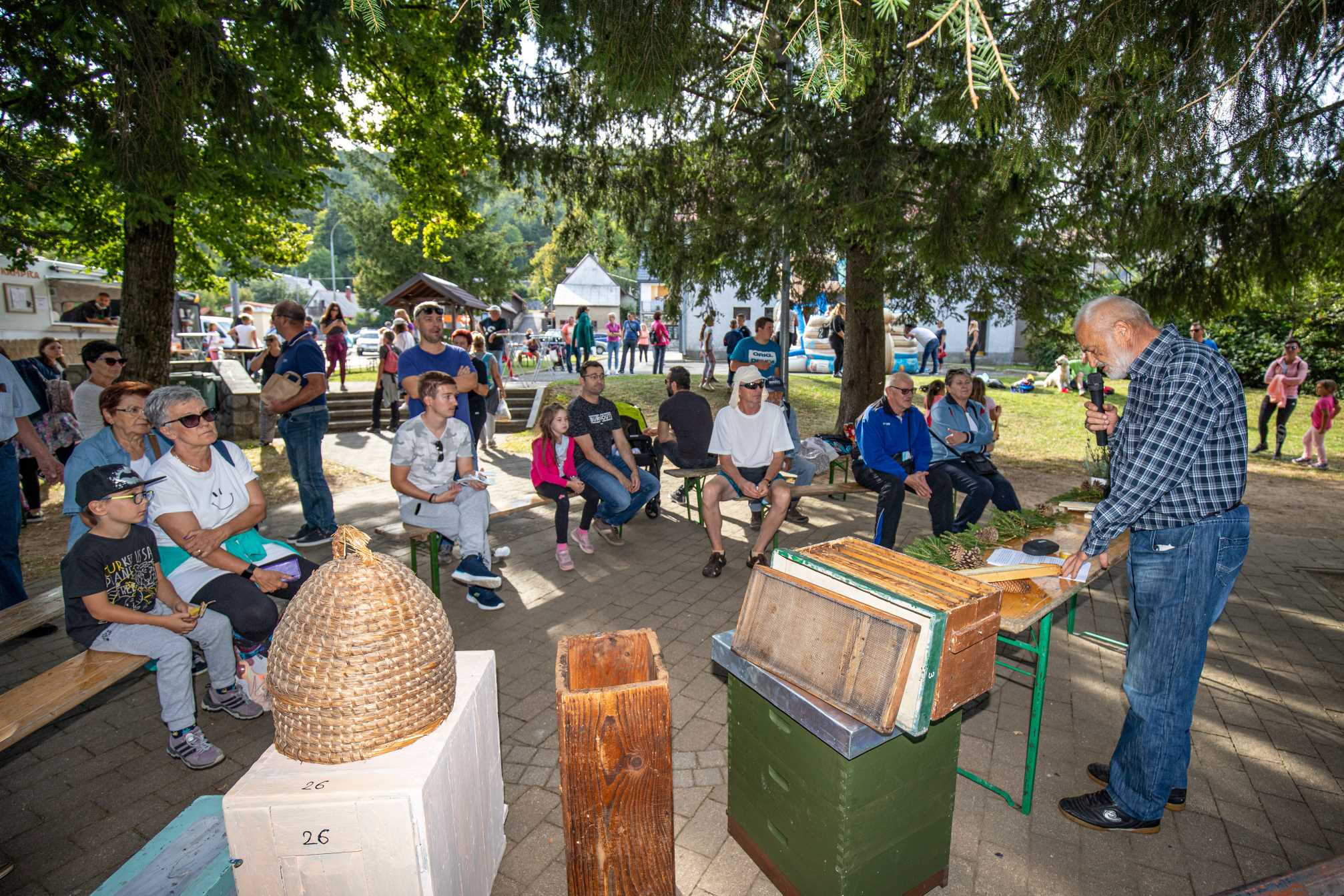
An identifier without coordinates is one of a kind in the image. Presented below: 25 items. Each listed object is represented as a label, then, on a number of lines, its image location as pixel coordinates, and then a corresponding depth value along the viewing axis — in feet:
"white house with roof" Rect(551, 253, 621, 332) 132.98
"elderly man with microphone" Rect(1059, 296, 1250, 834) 8.38
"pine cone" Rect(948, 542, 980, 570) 10.68
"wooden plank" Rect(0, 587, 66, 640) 12.00
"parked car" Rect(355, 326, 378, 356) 110.26
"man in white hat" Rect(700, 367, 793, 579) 18.60
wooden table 8.99
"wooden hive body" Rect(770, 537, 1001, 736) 6.65
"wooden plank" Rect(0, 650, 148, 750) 8.89
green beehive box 6.93
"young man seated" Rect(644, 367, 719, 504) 22.26
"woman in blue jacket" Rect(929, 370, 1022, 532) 18.84
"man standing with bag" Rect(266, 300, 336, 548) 19.65
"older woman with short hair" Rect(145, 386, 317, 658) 11.36
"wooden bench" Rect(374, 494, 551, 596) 16.01
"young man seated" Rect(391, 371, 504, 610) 15.96
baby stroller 23.67
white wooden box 6.05
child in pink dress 33.24
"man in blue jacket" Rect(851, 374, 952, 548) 18.45
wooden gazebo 54.44
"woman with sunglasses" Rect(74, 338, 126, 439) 17.02
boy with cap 9.89
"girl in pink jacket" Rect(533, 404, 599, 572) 19.03
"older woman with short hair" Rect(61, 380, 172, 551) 12.82
